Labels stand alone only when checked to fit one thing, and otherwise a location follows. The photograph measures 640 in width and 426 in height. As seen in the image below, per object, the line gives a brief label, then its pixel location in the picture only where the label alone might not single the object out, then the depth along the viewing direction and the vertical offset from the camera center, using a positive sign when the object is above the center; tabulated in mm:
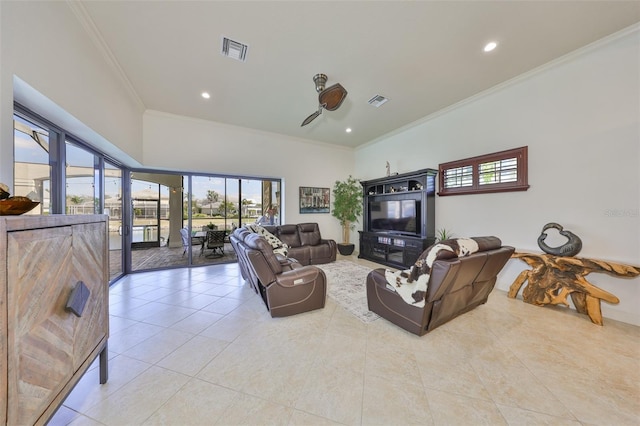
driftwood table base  2455 -915
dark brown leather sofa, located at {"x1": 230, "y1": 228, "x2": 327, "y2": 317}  2537 -876
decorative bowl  978 +30
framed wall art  6305 +377
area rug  2855 -1303
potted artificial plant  6414 +181
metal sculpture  2684 -429
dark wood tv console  4434 -253
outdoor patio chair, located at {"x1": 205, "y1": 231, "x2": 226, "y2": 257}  5751 -736
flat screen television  4630 -108
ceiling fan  2657 +1507
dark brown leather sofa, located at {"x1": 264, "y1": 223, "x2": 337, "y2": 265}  5145 -809
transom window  3355 +689
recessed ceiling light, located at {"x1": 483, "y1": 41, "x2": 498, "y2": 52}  2646 +2101
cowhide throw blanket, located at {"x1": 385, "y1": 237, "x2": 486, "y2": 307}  2045 -541
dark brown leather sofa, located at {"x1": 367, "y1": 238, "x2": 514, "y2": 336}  2012 -892
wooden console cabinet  874 -502
